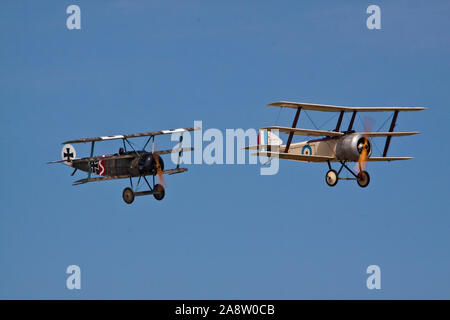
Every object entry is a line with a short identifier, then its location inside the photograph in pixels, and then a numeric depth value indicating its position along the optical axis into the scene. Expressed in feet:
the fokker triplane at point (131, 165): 193.26
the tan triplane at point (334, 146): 191.52
